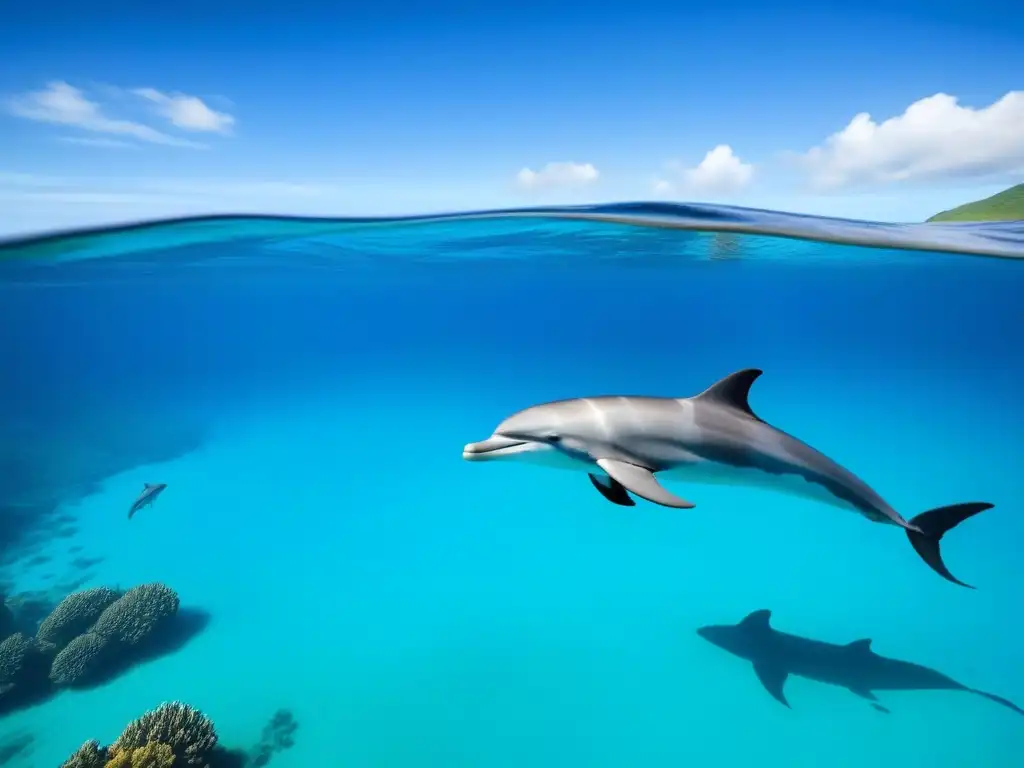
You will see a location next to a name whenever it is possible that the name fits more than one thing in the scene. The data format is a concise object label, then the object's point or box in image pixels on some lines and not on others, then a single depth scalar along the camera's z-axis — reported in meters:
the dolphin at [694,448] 4.57
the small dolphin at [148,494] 10.05
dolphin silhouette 6.07
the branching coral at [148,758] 5.42
